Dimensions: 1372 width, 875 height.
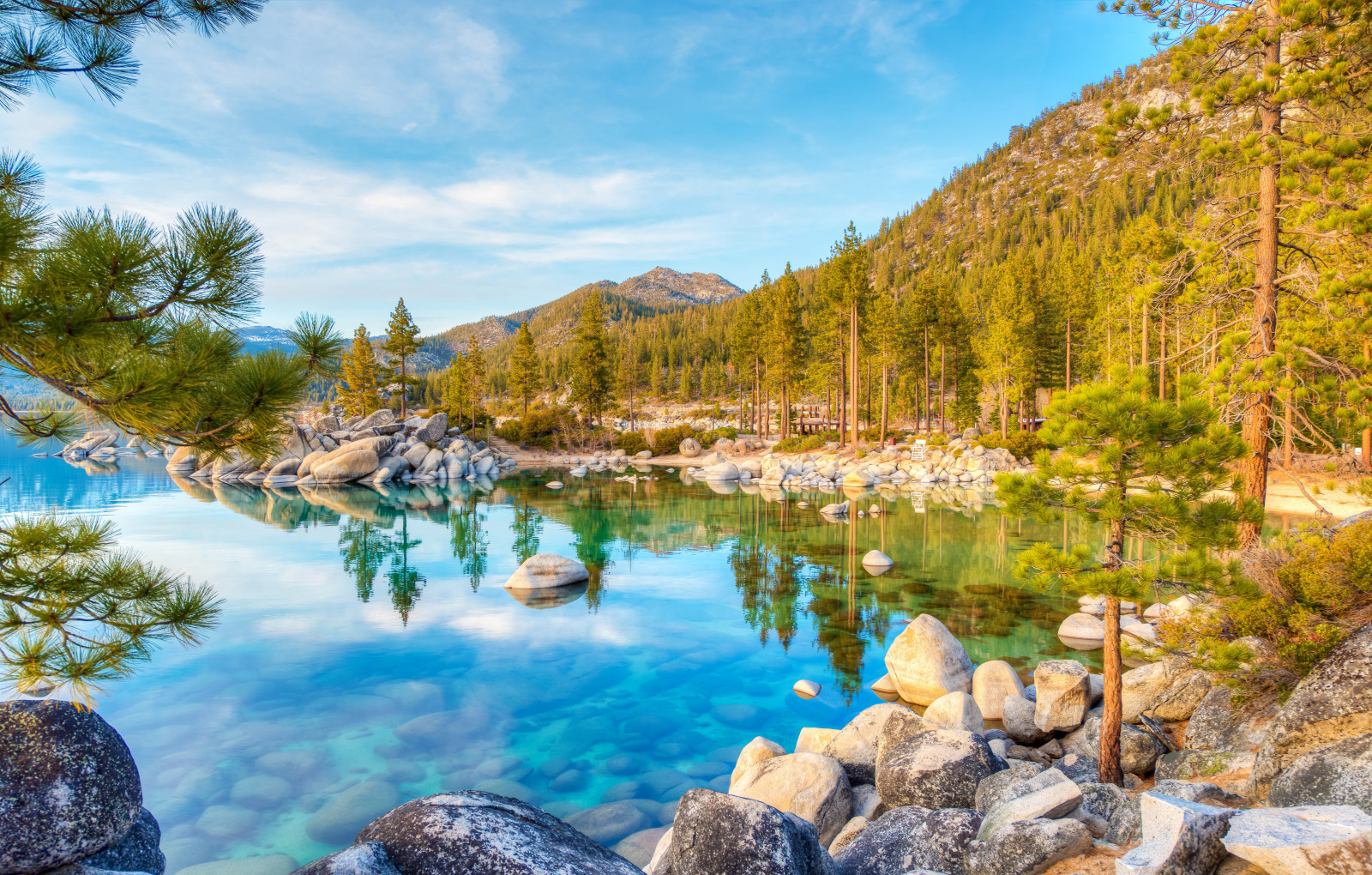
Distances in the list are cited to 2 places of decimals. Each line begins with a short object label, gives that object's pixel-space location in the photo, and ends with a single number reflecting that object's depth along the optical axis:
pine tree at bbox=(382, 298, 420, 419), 50.81
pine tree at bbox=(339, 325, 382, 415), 48.59
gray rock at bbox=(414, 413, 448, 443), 45.44
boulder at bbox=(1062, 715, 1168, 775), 5.95
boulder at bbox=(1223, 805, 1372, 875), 2.34
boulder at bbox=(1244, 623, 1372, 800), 4.23
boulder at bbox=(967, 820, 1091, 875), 3.50
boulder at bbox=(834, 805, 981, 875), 4.07
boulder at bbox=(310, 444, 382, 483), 36.23
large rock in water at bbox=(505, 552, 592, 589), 14.54
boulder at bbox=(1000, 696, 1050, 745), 7.04
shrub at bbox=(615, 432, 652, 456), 50.06
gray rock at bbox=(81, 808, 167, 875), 3.54
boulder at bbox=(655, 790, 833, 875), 3.45
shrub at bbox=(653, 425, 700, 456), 49.59
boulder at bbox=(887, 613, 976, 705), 8.37
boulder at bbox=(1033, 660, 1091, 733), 7.00
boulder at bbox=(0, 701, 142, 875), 3.01
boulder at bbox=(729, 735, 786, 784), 6.55
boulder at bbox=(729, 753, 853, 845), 5.56
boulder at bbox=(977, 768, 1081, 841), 3.76
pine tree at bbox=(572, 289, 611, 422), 52.09
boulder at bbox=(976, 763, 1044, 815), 4.79
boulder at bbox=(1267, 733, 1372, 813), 3.32
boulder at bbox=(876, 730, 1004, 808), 5.21
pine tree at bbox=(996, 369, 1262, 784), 4.96
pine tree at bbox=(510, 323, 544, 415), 55.12
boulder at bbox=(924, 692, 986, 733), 6.75
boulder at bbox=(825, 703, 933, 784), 6.26
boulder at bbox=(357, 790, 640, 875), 2.58
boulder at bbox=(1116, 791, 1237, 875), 2.66
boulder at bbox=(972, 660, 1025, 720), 7.84
